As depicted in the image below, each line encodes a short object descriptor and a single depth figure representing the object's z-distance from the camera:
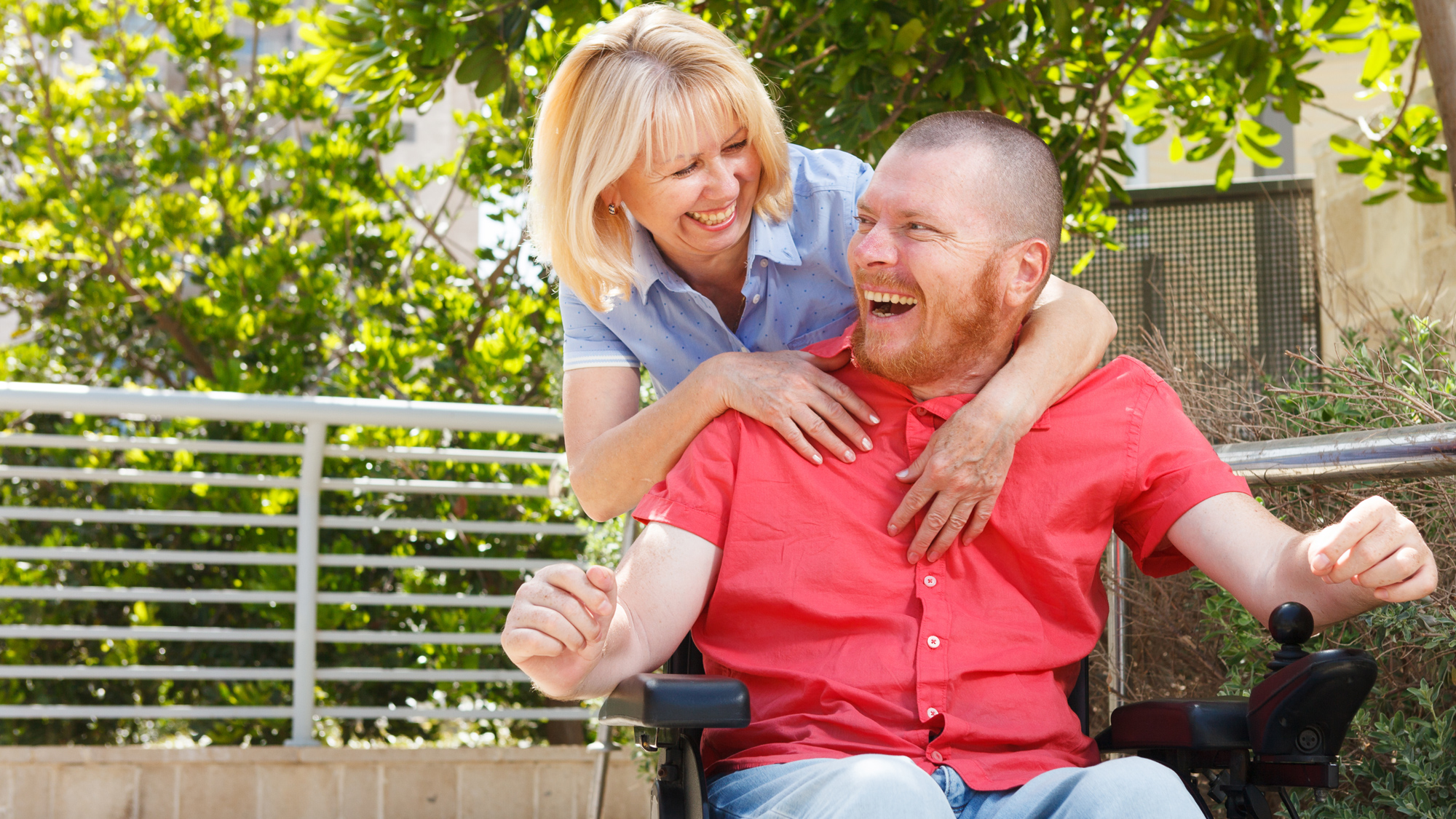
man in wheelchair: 2.88
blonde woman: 3.00
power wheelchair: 2.72
